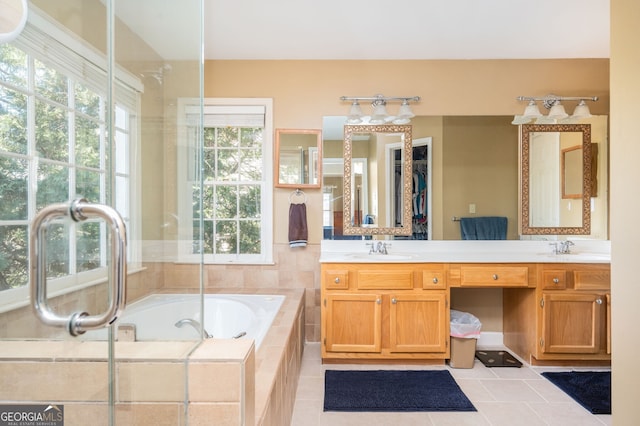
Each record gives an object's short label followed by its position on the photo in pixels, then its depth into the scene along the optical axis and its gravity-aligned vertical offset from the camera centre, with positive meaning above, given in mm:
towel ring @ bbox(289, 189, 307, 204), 3139 +162
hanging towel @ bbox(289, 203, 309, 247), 3037 -134
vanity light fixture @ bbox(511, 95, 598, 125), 2992 +882
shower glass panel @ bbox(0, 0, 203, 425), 787 +25
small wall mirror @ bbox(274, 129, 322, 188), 3111 +494
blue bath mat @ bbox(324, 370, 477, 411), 2113 -1186
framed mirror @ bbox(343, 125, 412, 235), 3096 +276
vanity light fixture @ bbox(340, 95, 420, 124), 3031 +882
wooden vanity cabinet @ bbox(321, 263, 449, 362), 2615 -777
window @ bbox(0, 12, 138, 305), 775 +121
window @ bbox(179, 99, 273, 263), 3129 +283
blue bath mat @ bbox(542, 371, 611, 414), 2143 -1195
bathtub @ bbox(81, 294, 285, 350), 887 -301
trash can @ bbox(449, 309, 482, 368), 2621 -1007
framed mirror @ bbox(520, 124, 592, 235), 3043 +290
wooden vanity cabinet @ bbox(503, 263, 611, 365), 2602 -757
